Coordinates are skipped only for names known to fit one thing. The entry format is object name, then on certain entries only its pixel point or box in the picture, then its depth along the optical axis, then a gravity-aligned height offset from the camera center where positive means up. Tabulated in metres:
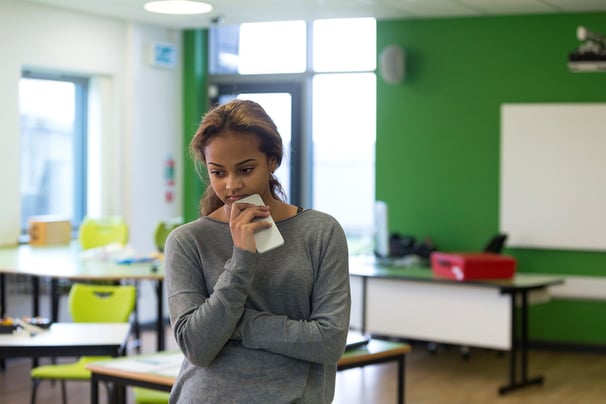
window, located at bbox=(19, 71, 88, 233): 7.72 +0.16
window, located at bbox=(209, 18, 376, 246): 8.57 +0.66
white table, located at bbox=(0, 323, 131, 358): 3.76 -0.74
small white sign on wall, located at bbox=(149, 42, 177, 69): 8.55 +1.02
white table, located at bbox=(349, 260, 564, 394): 6.30 -1.00
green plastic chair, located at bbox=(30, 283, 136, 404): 4.92 -0.75
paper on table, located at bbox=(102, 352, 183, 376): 3.24 -0.72
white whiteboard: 7.64 -0.08
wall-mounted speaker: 7.98 +0.88
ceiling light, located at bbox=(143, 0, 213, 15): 6.90 +1.20
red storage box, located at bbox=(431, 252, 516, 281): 6.35 -0.70
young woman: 1.77 -0.24
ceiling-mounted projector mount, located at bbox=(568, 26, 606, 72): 6.53 +0.78
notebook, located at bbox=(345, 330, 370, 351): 3.55 -0.68
